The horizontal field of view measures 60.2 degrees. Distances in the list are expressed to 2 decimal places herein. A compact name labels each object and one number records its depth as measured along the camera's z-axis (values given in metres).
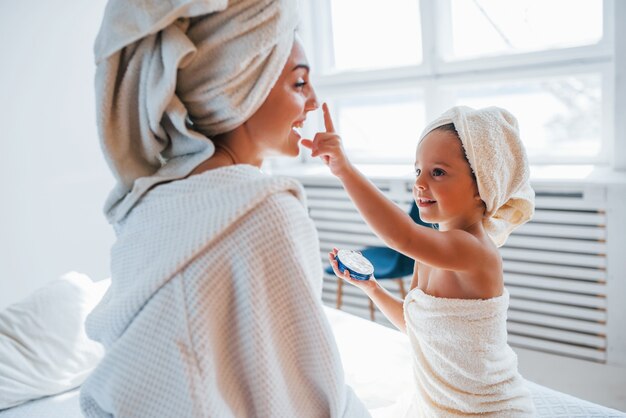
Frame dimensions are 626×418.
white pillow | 1.57
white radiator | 2.46
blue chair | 2.63
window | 2.72
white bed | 1.32
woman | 0.69
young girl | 1.10
